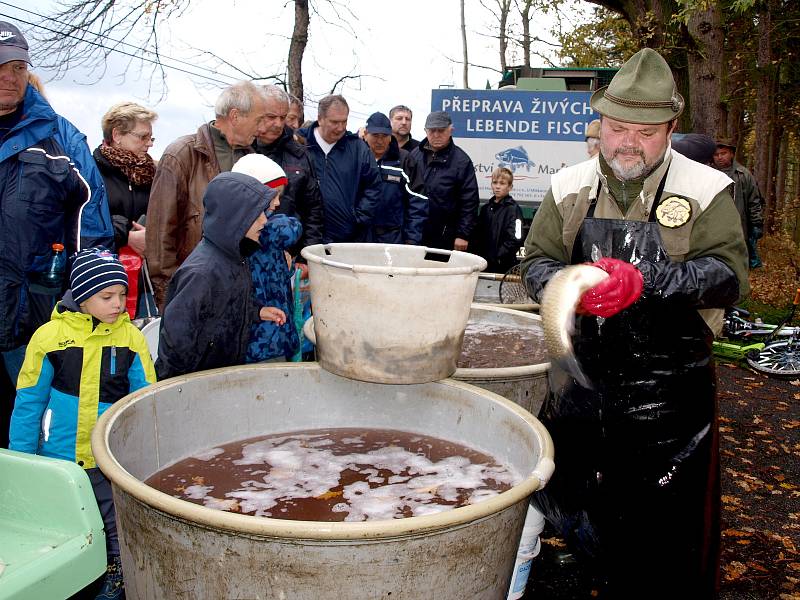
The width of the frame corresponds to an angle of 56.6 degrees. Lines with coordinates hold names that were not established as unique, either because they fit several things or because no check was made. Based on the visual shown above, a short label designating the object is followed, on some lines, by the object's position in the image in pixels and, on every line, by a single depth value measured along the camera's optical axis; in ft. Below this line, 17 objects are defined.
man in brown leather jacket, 14.17
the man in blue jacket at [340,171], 20.24
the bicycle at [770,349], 25.98
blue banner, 35.37
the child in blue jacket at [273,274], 12.07
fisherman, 9.53
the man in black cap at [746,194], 31.78
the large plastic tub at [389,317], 9.23
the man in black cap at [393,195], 23.52
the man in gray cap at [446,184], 26.02
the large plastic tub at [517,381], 11.89
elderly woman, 15.94
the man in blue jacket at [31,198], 11.29
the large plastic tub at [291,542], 6.43
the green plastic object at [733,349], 26.86
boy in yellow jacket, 10.00
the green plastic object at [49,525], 6.72
